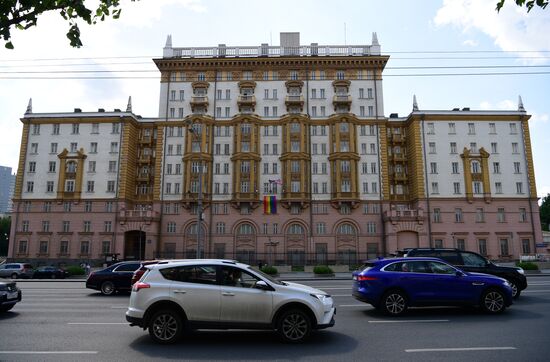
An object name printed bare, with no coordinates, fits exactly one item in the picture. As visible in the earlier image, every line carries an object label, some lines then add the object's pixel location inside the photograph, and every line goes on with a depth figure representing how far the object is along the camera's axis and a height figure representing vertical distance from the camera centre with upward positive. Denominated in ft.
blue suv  38.99 -4.92
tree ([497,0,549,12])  22.86 +14.82
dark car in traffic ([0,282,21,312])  41.57 -6.18
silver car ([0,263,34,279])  125.29 -10.09
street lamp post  87.38 +5.35
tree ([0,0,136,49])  21.71 +13.69
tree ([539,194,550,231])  270.05 +21.89
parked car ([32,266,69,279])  121.33 -10.44
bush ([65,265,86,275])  124.47 -9.99
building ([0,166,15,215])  633.20 +64.63
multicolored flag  167.12 +16.44
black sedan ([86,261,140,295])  64.08 -6.70
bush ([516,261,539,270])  114.11 -7.63
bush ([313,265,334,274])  111.75 -8.68
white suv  28.27 -5.06
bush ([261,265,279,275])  113.39 -8.84
